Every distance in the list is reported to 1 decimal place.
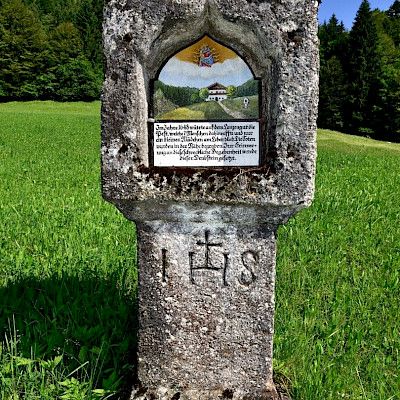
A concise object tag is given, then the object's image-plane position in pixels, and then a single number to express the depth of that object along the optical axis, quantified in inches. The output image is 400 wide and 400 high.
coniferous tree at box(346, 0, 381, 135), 1862.7
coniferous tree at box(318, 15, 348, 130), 1883.6
